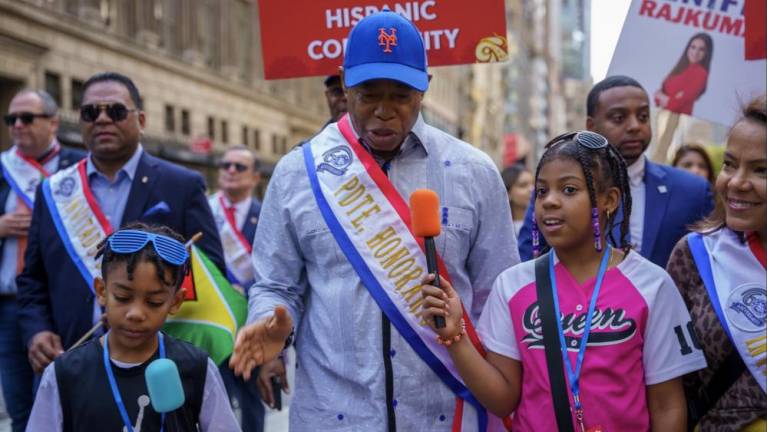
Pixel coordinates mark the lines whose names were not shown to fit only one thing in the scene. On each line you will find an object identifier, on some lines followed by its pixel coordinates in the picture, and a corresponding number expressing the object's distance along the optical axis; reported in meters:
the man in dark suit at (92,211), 4.52
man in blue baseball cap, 3.25
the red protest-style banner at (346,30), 4.54
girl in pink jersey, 2.91
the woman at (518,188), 8.43
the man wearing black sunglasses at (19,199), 5.41
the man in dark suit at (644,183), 4.37
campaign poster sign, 5.49
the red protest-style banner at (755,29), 4.55
